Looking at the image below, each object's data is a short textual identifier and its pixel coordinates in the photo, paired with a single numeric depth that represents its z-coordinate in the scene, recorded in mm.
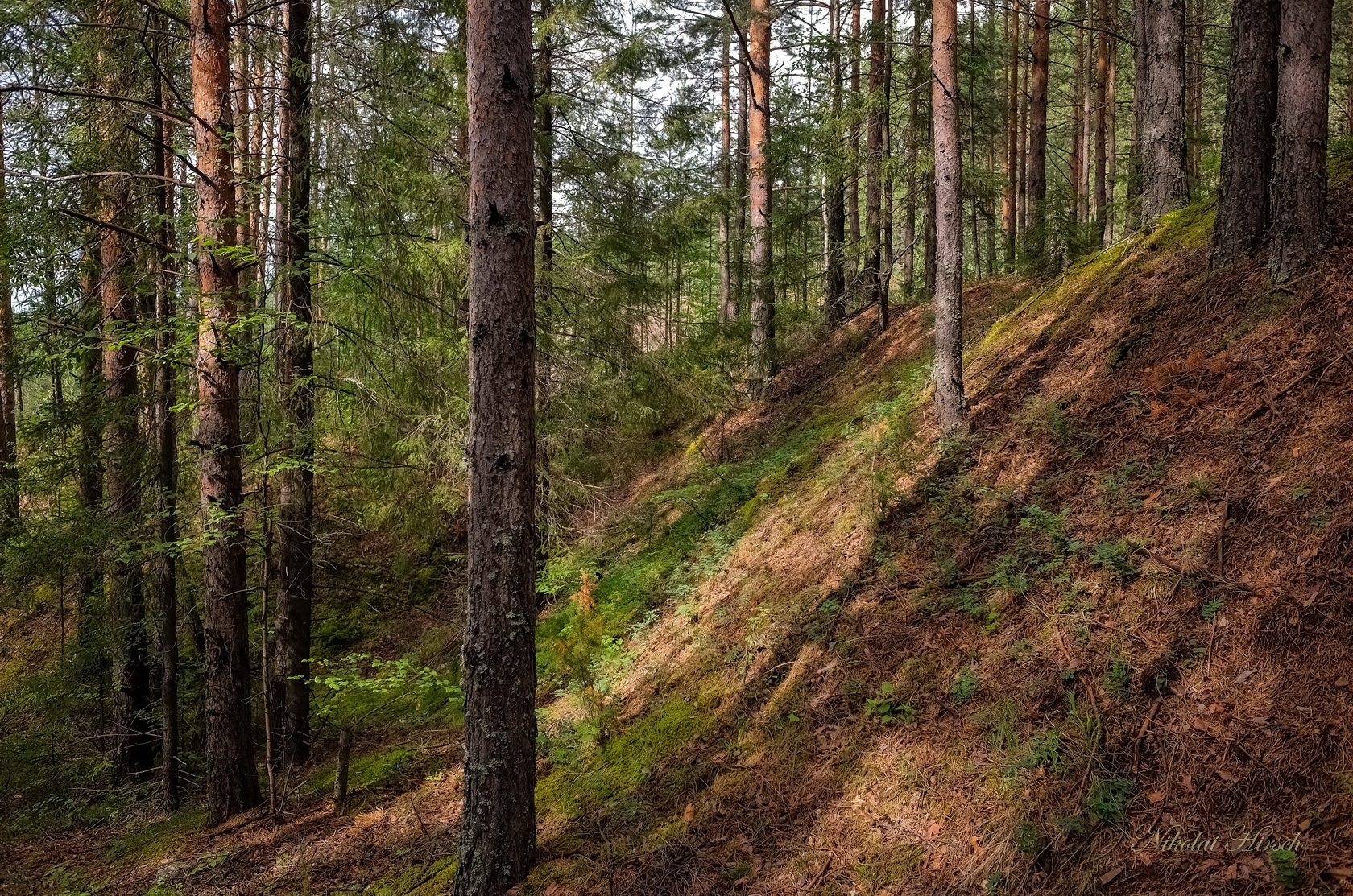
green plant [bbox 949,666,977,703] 4320
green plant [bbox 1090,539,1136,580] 4352
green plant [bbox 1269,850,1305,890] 2639
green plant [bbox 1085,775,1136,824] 3258
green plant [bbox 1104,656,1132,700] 3752
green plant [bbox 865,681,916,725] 4496
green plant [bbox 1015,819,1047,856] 3318
